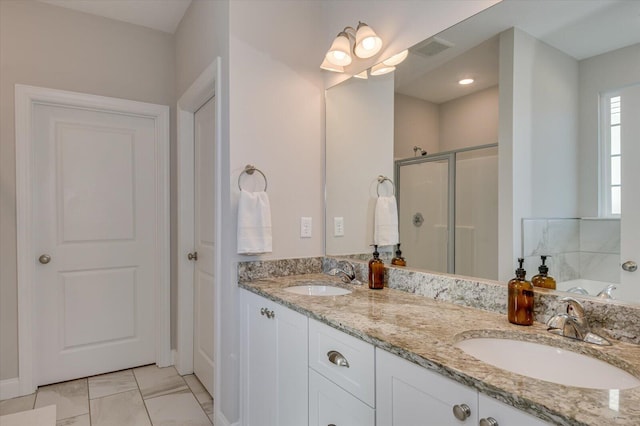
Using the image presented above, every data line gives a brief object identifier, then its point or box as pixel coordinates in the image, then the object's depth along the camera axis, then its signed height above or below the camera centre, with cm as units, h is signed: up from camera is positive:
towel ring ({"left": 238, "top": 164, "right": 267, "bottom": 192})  188 +21
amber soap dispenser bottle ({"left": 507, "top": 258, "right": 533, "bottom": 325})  112 -29
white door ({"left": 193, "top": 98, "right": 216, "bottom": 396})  240 -24
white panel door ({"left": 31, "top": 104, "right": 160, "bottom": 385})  251 -22
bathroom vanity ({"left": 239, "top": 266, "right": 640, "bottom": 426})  70 -40
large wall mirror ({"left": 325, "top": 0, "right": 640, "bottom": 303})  105 +23
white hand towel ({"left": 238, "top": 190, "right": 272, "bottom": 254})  181 -7
